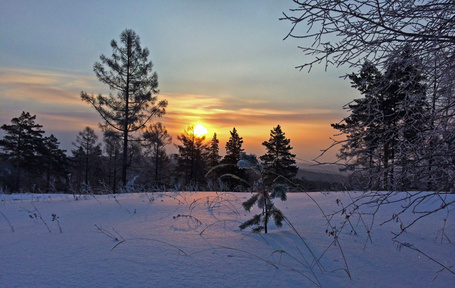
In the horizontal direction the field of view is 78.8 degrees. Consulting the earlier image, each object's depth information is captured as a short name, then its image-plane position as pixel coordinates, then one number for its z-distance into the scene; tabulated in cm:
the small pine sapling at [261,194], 252
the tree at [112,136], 1916
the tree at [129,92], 1875
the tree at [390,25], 171
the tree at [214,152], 4491
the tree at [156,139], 2055
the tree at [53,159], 3538
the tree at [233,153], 3359
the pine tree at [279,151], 3325
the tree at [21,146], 3114
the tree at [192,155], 4166
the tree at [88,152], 4000
